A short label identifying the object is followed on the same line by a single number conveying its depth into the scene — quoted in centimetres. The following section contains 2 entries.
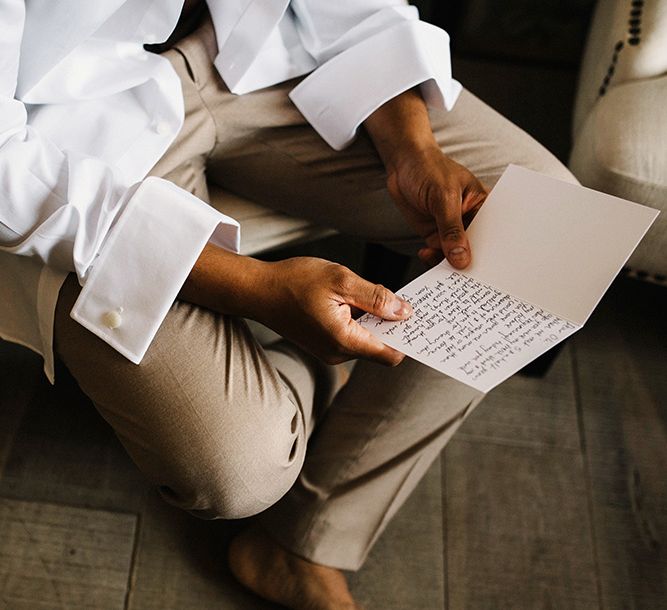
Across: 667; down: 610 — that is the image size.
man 76
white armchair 107
